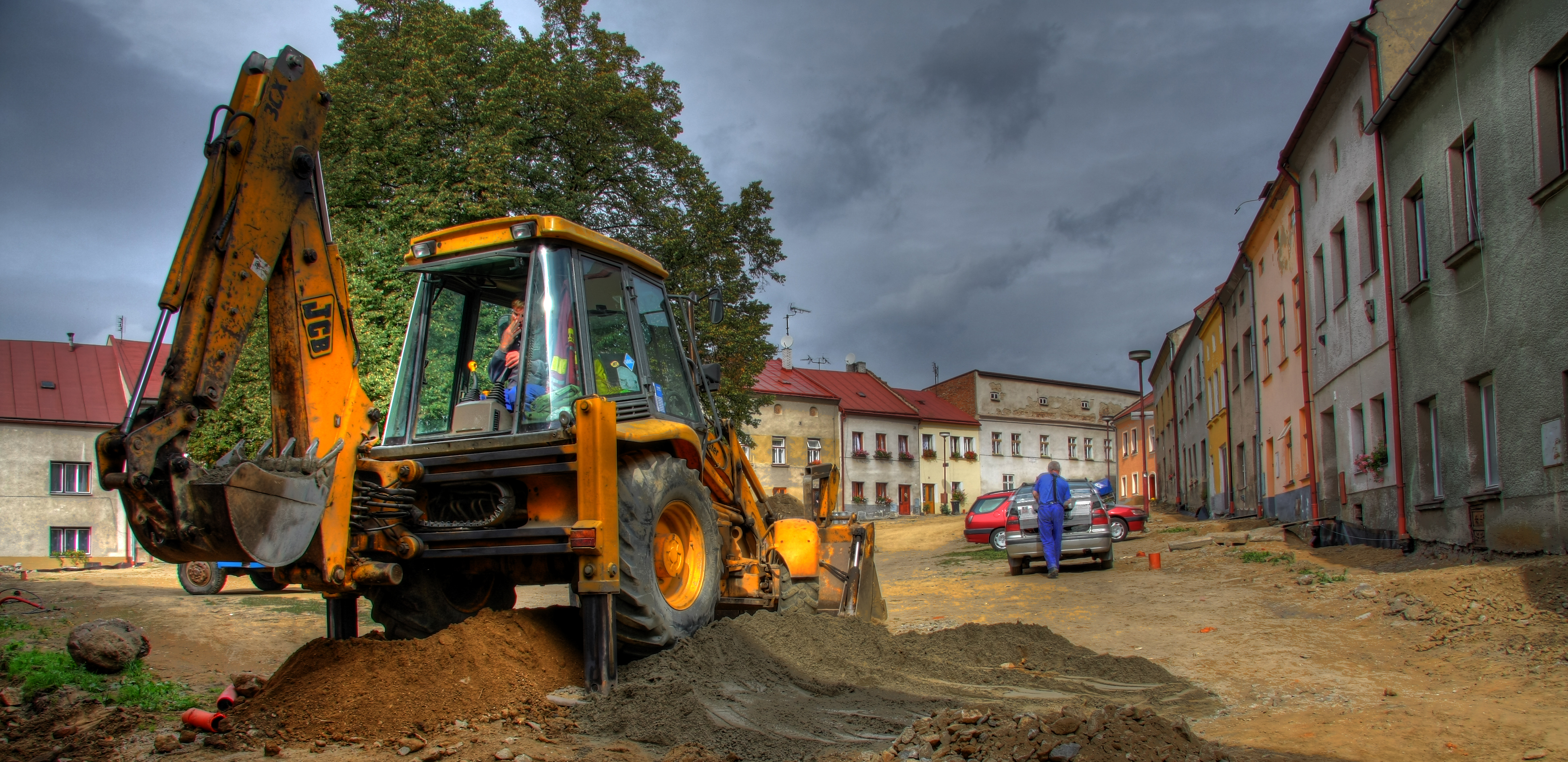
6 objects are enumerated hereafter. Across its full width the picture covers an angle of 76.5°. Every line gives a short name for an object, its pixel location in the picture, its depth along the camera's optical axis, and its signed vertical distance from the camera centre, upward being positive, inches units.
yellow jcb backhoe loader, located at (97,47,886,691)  164.7 +7.1
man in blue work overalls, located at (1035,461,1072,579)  531.5 -32.2
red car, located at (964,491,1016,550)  925.8 -64.7
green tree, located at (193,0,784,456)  693.3 +247.9
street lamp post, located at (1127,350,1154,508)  1451.8 +129.4
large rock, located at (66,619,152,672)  252.7 -43.2
